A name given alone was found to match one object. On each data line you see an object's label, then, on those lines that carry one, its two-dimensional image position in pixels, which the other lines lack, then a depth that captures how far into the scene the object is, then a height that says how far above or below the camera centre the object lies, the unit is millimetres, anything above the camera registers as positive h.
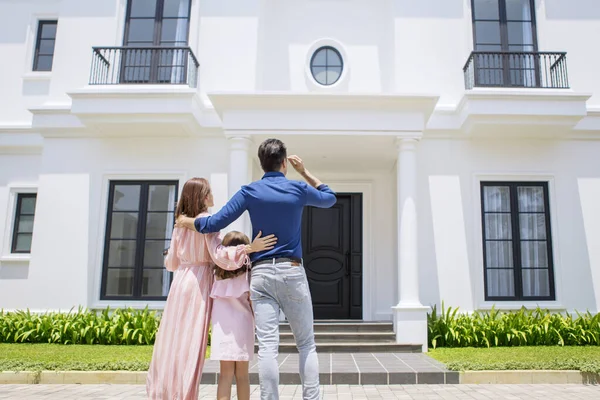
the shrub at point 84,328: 7746 -688
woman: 3164 -97
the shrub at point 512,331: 7617 -577
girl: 3176 -265
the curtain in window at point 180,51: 9062 +4272
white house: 8328 +2460
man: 2971 +104
